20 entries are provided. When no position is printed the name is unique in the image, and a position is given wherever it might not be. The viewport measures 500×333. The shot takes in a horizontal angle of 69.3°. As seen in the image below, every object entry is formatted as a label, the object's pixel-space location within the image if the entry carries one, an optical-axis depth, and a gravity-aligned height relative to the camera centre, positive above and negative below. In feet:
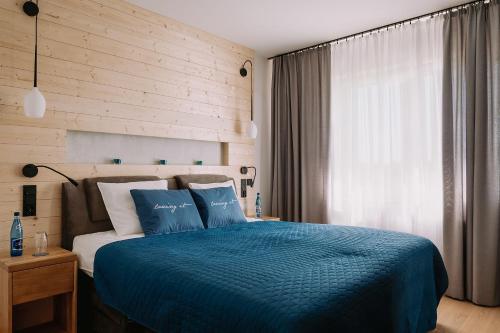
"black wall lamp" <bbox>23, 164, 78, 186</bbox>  8.30 -0.01
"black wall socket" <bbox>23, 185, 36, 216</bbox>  8.32 -0.70
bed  4.50 -1.63
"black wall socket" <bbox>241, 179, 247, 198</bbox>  13.89 -0.70
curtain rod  10.41 +4.77
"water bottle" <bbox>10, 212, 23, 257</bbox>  7.54 -1.43
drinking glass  7.73 -1.61
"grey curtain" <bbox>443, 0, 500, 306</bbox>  9.88 +0.48
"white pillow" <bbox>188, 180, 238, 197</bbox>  10.96 -0.50
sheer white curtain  11.20 +1.31
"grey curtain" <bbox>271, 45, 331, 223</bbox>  13.67 +1.38
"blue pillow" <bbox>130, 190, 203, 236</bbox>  8.72 -1.06
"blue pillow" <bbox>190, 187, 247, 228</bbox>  10.07 -1.08
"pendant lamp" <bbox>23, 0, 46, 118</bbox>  7.75 +1.43
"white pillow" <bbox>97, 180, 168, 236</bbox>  8.83 -0.94
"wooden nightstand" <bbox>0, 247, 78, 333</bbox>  6.91 -2.43
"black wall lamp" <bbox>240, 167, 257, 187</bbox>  13.92 -0.14
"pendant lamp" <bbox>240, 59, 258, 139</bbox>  13.44 +2.28
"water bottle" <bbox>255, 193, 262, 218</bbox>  13.57 -1.45
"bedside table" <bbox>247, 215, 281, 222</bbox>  12.87 -1.77
